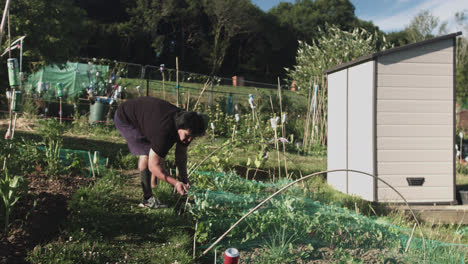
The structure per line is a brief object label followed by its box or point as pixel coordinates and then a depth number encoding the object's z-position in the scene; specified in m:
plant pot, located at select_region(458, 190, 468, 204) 4.86
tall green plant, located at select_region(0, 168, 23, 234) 2.05
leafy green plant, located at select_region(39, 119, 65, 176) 3.31
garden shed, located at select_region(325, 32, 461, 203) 4.53
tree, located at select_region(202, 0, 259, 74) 26.55
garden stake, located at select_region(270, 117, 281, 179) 3.90
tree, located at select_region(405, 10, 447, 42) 24.70
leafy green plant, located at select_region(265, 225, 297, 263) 2.32
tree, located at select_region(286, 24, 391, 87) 10.80
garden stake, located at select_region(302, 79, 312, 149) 7.24
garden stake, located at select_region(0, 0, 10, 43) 2.25
